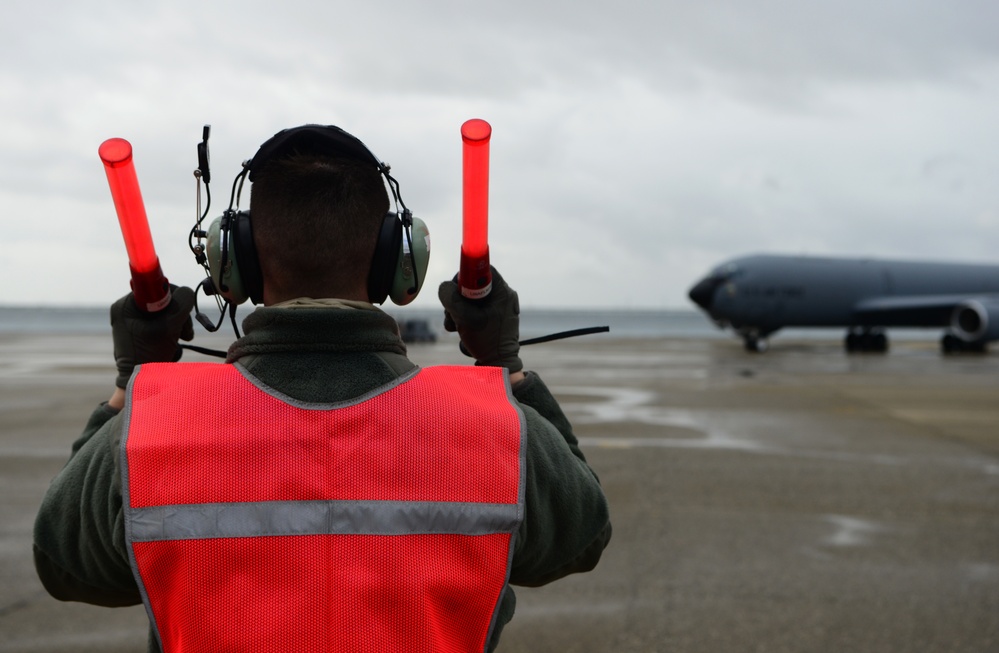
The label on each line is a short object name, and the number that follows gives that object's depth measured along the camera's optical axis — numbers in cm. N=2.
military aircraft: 3562
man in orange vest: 166
